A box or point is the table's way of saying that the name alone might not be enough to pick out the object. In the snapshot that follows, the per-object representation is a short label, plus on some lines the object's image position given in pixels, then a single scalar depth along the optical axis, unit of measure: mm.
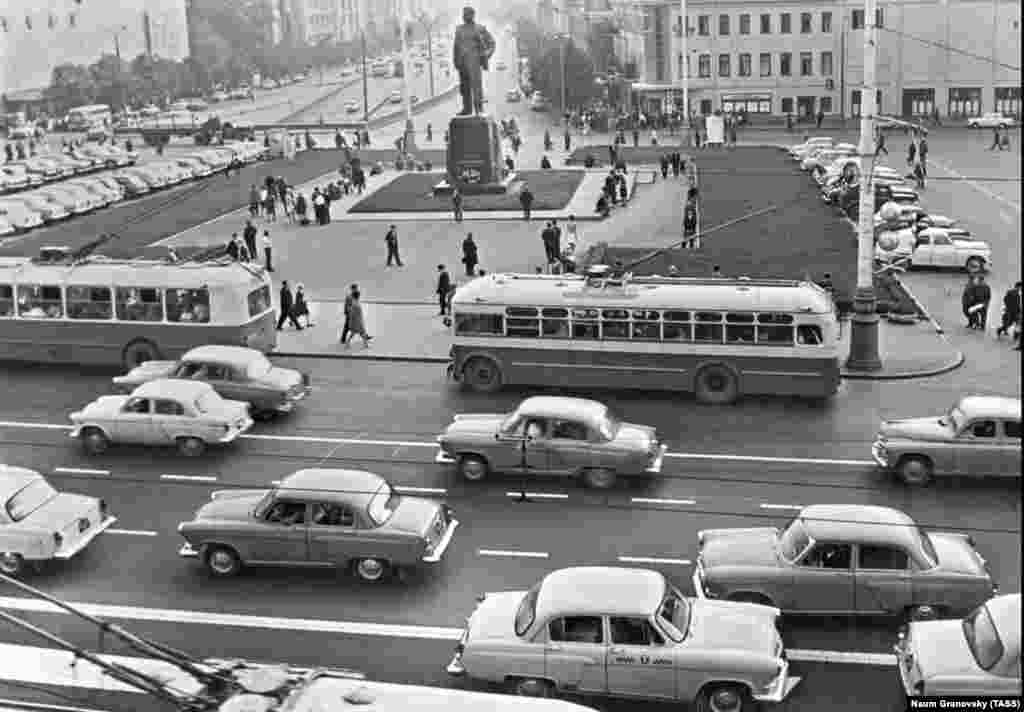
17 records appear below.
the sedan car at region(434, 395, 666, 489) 19234
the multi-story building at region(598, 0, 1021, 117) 75688
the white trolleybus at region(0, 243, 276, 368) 26359
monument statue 48812
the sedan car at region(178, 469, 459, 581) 16359
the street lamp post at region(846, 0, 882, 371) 23906
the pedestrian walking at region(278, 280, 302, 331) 29594
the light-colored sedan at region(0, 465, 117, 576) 17031
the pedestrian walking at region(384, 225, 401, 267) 37062
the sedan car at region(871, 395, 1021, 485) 18062
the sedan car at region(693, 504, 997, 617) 14438
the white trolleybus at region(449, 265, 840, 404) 23438
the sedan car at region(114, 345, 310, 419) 23047
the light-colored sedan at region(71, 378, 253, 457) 21125
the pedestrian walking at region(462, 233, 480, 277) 34750
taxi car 12828
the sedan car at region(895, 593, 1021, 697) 11805
